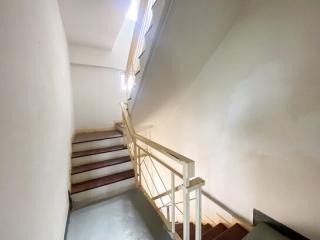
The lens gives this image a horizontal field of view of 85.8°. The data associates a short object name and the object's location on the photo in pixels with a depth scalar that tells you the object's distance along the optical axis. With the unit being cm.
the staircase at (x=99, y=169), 226
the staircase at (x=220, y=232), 180
